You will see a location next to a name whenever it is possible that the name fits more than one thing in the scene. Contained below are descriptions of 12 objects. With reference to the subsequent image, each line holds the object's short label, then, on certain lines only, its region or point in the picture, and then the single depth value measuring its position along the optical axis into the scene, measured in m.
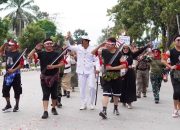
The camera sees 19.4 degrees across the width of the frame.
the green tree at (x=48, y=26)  115.25
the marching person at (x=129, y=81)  13.51
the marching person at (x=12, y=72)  12.34
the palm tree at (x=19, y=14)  96.06
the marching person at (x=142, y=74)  16.17
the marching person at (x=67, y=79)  16.83
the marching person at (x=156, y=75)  14.77
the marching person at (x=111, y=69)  11.55
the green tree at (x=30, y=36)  77.94
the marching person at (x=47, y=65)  11.56
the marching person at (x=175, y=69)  11.55
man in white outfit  12.94
